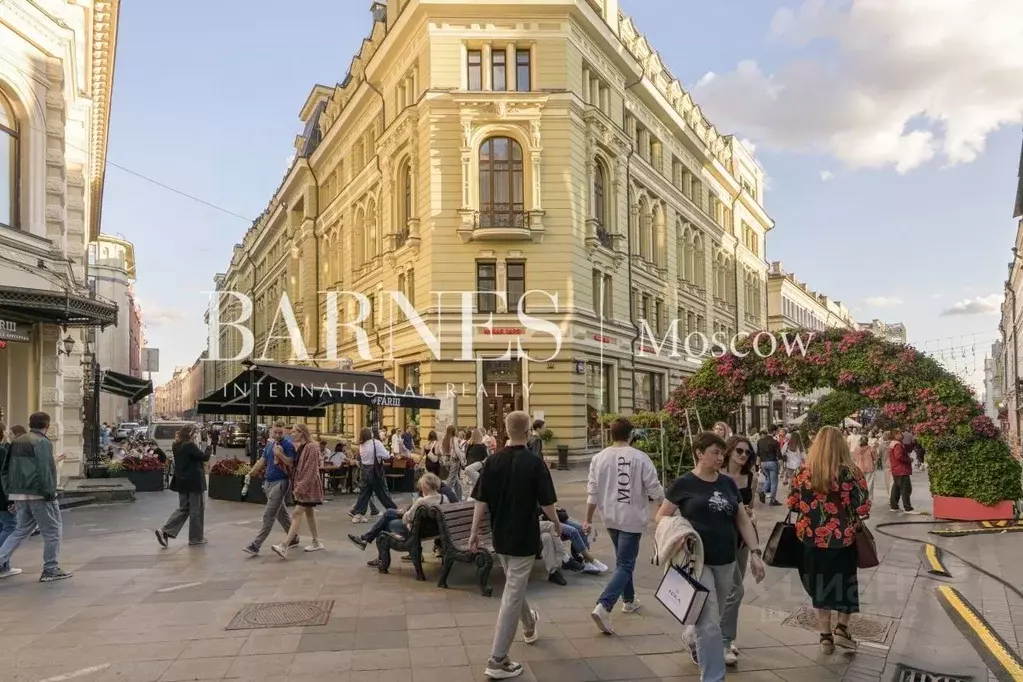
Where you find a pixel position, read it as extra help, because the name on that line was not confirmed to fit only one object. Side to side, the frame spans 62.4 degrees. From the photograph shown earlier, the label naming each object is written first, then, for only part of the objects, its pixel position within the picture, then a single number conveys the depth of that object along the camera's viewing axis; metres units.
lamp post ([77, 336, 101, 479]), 23.64
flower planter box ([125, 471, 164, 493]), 21.62
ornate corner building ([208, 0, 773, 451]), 29.00
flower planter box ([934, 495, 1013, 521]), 13.67
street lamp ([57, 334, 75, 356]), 18.58
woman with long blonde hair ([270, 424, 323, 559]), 10.87
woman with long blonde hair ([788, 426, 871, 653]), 6.15
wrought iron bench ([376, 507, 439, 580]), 9.22
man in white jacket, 7.05
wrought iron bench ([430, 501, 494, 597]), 8.30
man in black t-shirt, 5.75
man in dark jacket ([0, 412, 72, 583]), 9.27
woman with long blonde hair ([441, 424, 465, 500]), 17.58
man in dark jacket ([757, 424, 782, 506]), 17.62
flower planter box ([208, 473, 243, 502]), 18.32
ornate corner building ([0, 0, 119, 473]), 16.34
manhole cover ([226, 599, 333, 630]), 7.27
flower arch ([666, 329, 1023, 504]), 13.72
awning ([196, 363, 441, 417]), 18.62
